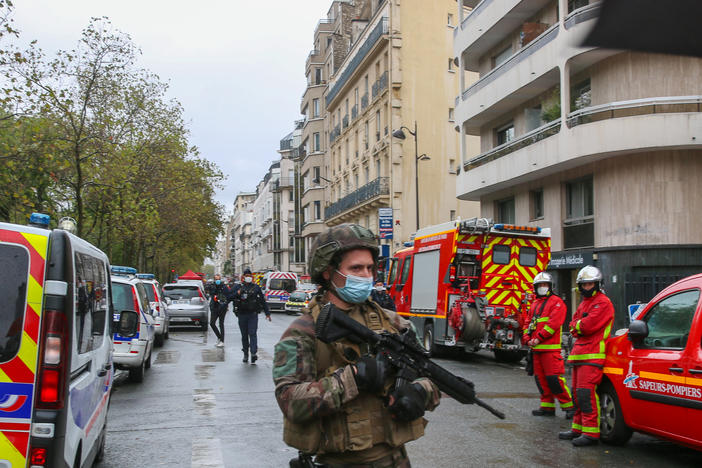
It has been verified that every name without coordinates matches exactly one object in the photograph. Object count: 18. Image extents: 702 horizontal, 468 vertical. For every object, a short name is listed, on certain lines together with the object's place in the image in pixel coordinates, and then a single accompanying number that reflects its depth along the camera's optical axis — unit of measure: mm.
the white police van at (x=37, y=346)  3717
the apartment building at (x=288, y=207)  79481
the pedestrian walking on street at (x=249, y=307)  13977
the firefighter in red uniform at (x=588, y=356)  7195
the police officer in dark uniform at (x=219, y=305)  17156
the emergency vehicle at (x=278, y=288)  39906
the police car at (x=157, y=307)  18116
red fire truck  14789
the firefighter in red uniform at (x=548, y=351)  8633
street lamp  33062
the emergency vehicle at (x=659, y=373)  6070
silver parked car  24609
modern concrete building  19312
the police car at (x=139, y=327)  11453
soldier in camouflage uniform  2896
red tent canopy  53131
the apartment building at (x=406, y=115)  41500
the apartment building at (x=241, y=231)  152500
